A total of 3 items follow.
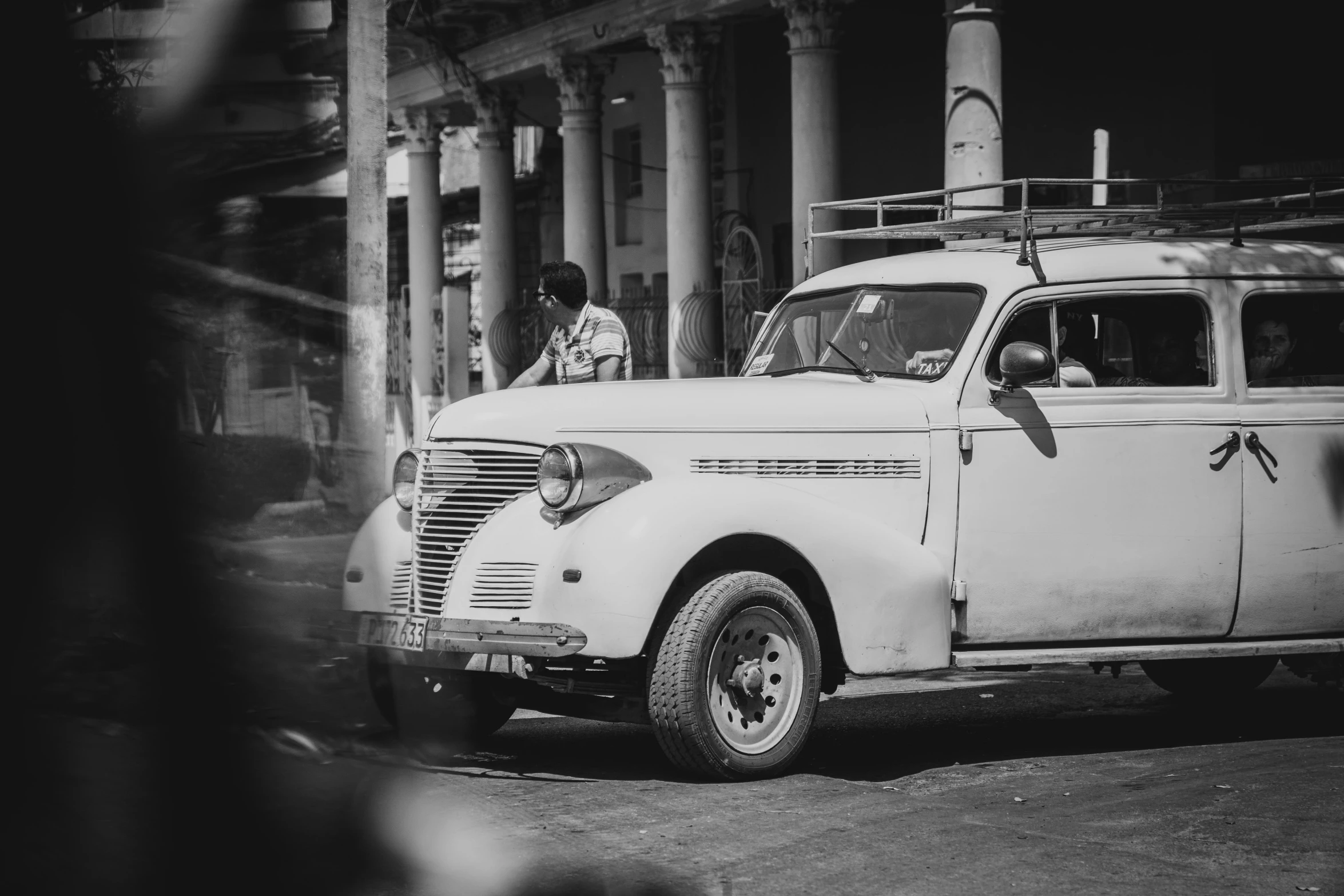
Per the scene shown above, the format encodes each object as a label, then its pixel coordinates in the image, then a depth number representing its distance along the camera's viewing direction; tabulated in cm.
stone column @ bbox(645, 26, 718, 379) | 2052
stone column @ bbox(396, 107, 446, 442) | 2622
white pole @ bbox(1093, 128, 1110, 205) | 1213
